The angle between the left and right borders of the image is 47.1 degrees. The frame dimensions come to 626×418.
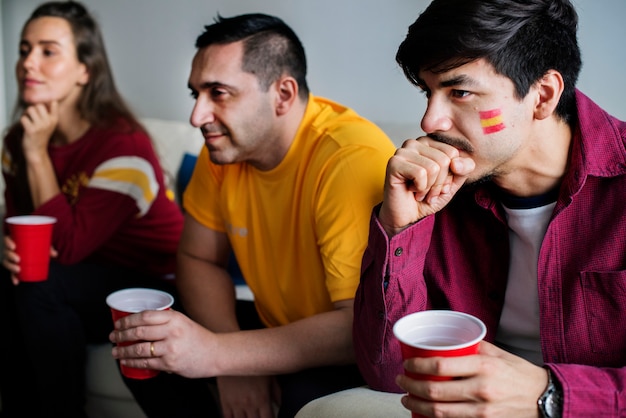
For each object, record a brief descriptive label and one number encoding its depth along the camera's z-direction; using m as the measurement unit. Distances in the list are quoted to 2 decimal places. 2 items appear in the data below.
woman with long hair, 1.89
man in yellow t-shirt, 1.44
